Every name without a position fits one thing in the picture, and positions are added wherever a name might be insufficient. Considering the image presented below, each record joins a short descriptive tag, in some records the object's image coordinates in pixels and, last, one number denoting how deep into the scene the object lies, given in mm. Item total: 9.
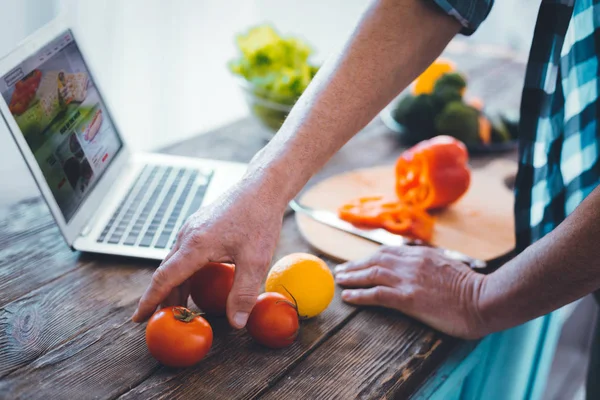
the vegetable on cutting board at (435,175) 1301
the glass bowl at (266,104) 1553
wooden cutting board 1191
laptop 955
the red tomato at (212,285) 900
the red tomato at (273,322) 858
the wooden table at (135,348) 800
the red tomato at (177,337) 788
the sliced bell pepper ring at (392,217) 1231
